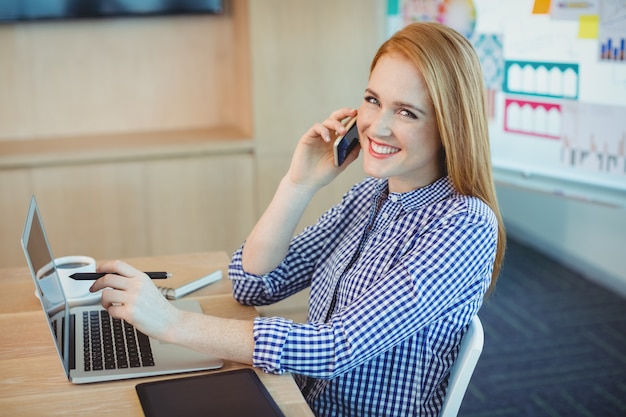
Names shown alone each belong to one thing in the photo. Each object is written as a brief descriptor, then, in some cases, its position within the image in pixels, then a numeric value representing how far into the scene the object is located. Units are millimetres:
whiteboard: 2748
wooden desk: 1301
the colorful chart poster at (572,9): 2728
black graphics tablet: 1258
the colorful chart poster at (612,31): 2629
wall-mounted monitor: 3217
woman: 1379
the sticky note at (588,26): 2725
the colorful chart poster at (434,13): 3180
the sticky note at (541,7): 2873
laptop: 1396
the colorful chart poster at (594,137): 2721
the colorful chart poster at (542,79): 2850
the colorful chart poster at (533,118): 2938
